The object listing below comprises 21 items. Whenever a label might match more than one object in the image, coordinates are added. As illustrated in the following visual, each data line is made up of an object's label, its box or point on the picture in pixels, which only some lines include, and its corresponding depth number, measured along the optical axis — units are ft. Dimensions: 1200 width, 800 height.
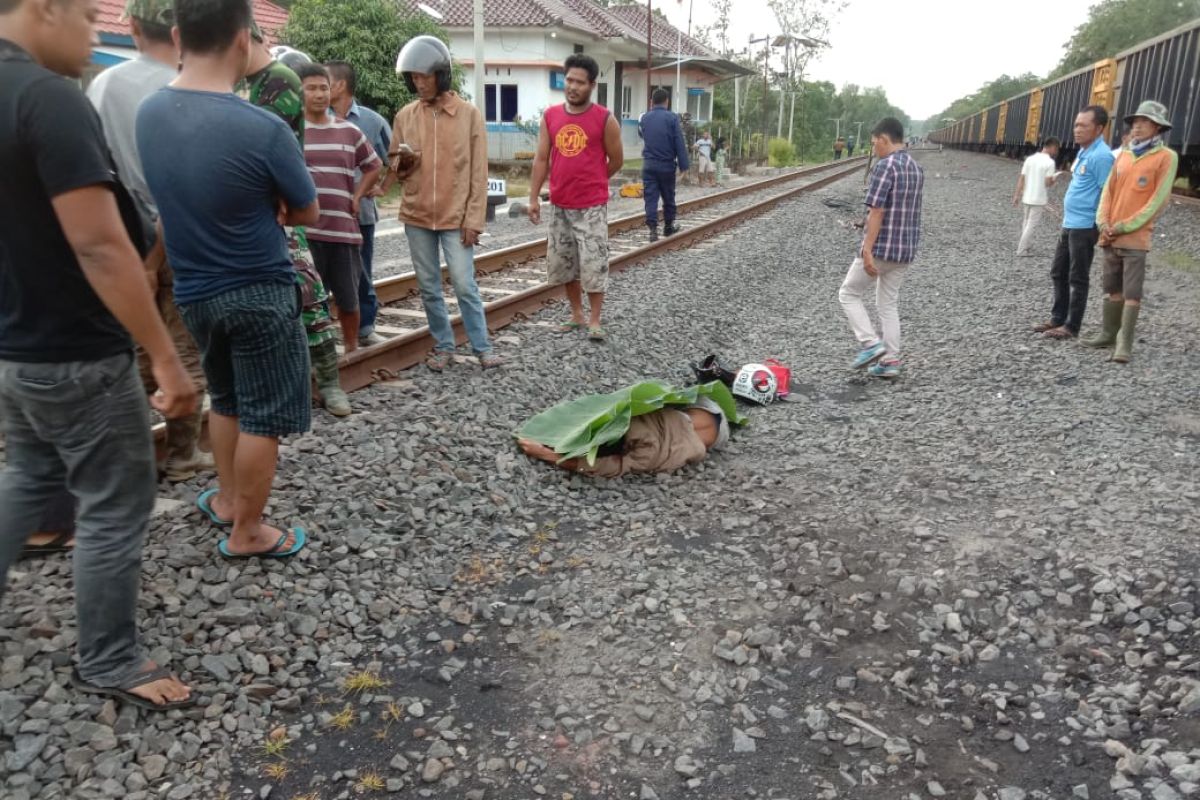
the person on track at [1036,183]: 36.58
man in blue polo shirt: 22.15
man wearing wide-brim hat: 19.93
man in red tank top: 19.88
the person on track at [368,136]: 17.28
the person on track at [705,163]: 81.10
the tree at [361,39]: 66.74
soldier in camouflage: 11.46
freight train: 48.78
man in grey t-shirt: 10.56
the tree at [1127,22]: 223.30
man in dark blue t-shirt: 8.51
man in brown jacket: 16.78
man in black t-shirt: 6.24
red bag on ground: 19.51
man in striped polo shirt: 15.78
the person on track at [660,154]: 37.91
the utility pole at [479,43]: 50.72
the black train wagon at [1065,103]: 75.40
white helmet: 18.75
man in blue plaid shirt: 18.71
